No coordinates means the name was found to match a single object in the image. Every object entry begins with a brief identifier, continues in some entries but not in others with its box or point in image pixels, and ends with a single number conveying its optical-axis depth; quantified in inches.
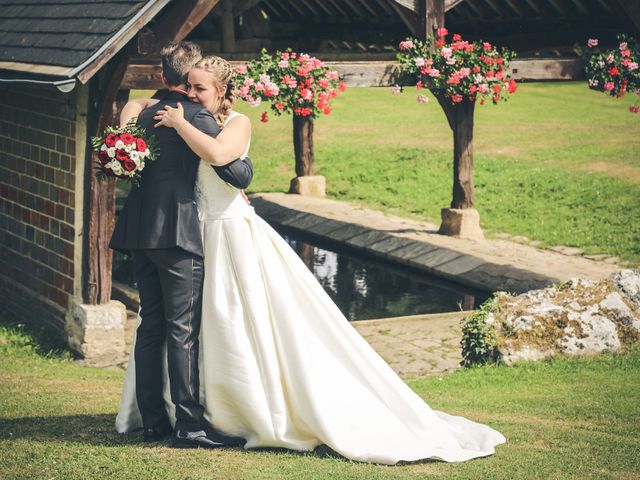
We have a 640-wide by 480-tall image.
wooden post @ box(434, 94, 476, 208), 540.7
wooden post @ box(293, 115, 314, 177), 689.6
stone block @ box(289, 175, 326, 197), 703.1
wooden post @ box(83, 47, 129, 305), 331.6
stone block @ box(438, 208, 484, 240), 555.2
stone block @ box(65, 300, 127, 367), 348.2
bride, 197.3
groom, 193.6
